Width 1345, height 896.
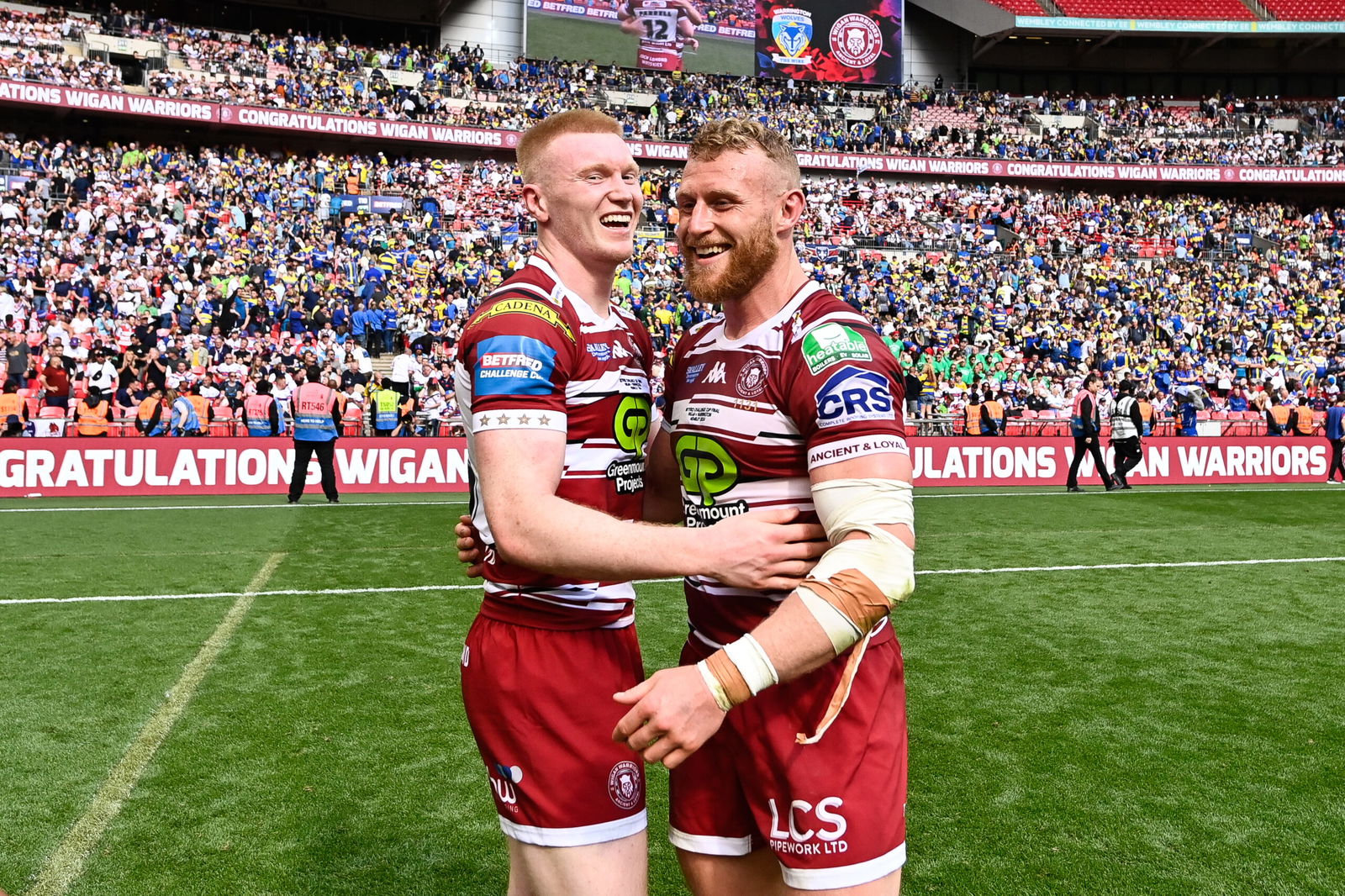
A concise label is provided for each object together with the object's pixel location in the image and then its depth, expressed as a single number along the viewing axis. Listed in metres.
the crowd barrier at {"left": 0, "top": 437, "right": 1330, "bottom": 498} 17.55
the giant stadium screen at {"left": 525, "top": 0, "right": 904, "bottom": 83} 41.38
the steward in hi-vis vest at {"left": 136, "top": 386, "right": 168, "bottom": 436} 18.48
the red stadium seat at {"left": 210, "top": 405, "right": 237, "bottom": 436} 19.89
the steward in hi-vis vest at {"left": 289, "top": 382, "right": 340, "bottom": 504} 15.88
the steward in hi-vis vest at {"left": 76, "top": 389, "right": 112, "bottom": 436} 18.30
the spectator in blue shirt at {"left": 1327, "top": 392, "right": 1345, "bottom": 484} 21.66
